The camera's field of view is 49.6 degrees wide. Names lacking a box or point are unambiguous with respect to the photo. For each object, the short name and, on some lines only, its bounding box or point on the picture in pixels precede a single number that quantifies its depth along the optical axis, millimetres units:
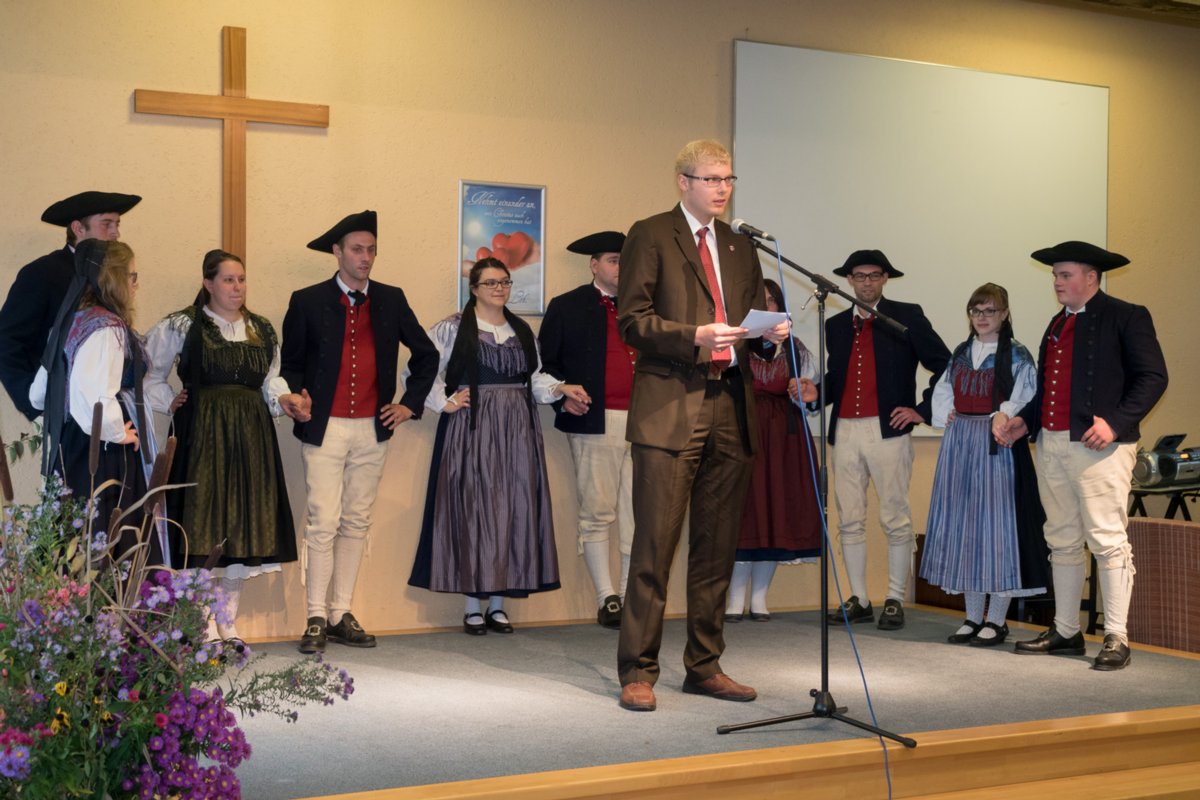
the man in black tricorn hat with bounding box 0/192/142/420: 4520
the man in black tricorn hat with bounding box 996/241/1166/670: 4809
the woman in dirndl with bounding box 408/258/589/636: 5395
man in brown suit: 3895
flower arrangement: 2137
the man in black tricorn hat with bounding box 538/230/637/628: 5668
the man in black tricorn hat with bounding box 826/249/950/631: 5719
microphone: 3471
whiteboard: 6348
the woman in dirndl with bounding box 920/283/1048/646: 5281
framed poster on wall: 5766
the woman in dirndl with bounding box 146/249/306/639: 4820
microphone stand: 3434
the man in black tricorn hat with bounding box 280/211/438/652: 5125
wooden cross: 5250
